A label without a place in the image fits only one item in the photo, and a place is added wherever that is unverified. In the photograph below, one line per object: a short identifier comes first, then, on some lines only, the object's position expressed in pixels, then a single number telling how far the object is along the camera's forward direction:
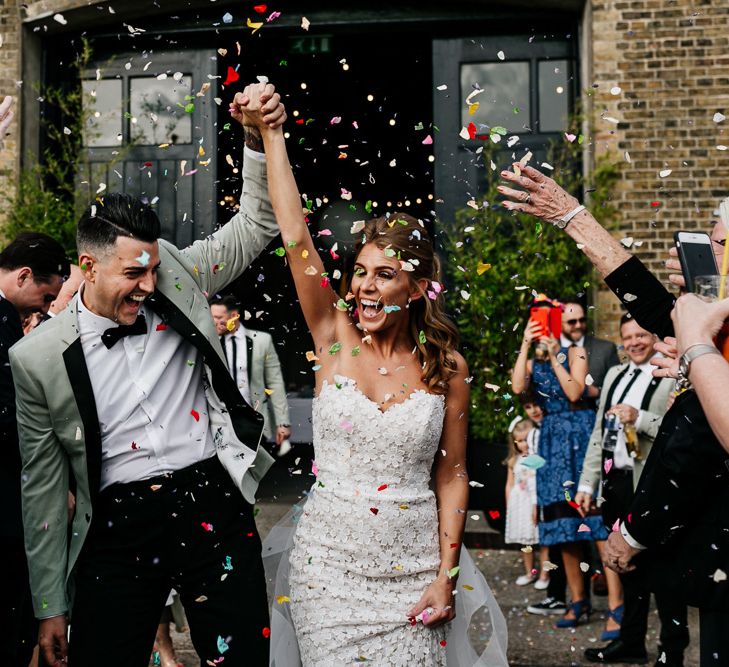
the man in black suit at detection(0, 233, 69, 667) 3.61
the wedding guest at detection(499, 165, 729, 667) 2.61
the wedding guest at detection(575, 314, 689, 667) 5.23
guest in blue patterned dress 5.89
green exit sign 9.35
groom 2.97
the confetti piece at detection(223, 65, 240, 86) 3.33
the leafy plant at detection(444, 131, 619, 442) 8.03
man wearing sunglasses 6.44
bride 3.00
